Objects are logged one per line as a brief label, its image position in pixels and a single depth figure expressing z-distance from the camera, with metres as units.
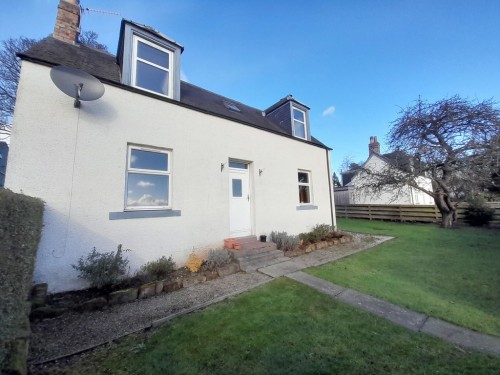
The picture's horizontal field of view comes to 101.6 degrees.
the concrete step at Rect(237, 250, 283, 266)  5.57
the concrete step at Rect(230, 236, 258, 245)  6.42
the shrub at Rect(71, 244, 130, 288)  3.94
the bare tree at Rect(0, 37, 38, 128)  10.41
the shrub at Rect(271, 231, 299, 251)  6.84
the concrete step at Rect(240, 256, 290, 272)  5.33
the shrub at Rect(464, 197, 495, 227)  11.24
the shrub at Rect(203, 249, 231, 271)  5.17
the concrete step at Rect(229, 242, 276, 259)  5.72
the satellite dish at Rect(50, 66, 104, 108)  3.89
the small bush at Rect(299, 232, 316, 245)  7.59
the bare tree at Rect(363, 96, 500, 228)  10.50
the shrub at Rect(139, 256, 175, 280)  4.58
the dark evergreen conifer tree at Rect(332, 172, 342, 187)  43.44
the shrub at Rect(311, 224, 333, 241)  7.91
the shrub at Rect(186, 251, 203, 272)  5.04
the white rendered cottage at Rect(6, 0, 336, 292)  4.01
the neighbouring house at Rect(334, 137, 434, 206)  12.65
